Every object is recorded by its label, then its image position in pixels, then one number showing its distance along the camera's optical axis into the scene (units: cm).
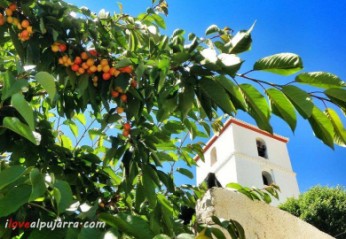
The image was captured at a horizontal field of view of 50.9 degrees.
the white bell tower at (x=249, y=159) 2284
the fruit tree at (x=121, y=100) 78
